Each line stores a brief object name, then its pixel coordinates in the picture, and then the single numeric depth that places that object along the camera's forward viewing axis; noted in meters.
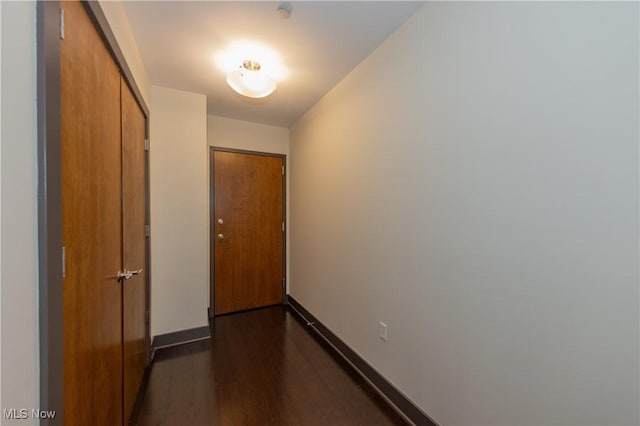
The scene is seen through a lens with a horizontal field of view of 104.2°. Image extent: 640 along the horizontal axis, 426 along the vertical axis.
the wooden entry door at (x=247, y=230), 3.14
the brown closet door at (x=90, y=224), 0.81
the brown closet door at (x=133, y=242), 1.48
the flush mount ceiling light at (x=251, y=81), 1.83
